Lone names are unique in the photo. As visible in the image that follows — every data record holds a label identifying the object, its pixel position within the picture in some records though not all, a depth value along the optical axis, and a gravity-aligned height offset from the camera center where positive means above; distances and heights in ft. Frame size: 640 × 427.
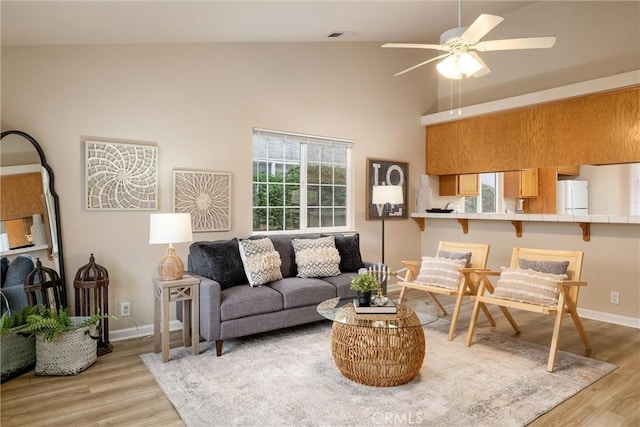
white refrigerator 18.52 +0.51
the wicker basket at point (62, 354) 9.41 -3.29
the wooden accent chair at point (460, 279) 12.17 -2.26
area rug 7.64 -3.80
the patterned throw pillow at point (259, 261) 12.10 -1.52
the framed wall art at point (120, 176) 11.64 +1.05
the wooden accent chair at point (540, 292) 10.24 -2.24
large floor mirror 10.11 +0.21
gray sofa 10.75 -2.38
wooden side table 10.28 -2.54
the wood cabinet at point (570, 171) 18.86 +1.73
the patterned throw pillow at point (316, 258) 13.50 -1.58
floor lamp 15.98 +0.57
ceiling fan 8.69 +3.69
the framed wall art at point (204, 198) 13.07 +0.43
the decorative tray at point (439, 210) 19.06 -0.04
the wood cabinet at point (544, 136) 13.64 +2.81
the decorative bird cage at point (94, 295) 10.87 -2.22
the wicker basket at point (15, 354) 9.18 -3.26
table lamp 10.44 -0.60
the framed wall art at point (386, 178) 18.16 +1.43
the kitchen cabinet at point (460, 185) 20.07 +1.18
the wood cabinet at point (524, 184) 19.92 +1.22
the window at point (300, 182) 15.37 +1.12
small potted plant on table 9.39 -1.76
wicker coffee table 8.61 -2.92
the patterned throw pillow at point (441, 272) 12.82 -2.01
